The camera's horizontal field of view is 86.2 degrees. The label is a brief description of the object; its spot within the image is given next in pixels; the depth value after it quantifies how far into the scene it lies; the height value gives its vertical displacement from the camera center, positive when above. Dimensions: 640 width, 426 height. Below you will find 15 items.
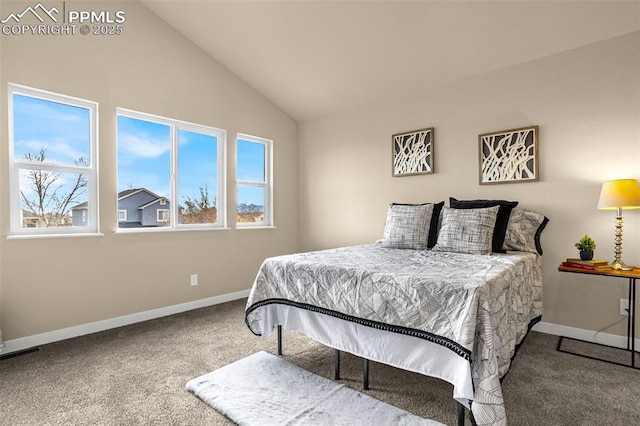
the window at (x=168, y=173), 3.37 +0.39
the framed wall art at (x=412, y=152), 3.68 +0.61
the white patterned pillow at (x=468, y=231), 2.74 -0.20
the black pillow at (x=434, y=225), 3.22 -0.17
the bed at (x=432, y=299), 1.50 -0.51
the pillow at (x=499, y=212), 2.85 -0.05
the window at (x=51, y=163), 2.70 +0.39
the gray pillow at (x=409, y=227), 3.10 -0.19
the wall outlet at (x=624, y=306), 2.65 -0.79
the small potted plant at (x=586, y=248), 2.59 -0.32
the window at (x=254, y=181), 4.37 +0.36
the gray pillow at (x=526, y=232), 2.91 -0.22
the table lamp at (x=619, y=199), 2.36 +0.05
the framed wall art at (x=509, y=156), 3.04 +0.47
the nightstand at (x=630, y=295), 2.32 -0.65
